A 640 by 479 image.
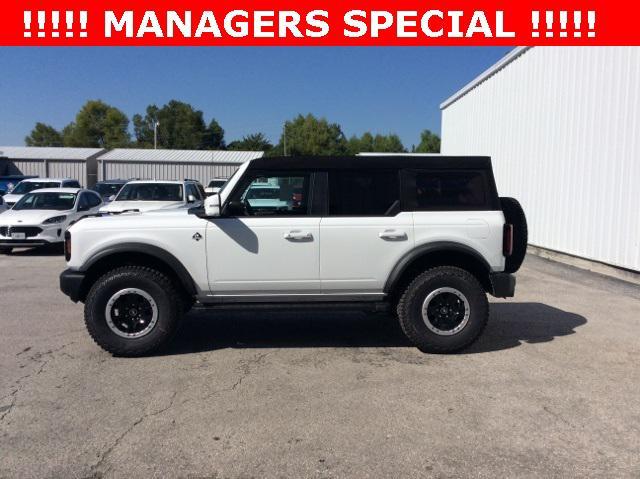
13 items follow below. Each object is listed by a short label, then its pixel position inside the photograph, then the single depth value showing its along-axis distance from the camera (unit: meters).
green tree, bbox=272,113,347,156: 80.94
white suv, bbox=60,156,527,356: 5.34
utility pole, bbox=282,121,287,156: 80.31
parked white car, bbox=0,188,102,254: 12.75
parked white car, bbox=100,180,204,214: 13.38
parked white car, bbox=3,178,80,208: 18.06
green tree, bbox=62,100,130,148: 87.19
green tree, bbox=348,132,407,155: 93.56
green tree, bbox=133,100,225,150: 92.12
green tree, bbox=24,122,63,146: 90.19
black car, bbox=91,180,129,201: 20.83
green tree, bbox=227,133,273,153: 75.25
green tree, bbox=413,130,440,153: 84.88
